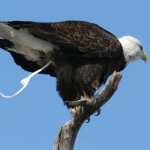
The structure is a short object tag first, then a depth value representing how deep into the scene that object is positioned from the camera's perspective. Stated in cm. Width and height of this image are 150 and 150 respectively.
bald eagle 1695
